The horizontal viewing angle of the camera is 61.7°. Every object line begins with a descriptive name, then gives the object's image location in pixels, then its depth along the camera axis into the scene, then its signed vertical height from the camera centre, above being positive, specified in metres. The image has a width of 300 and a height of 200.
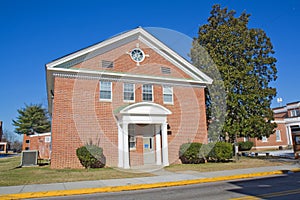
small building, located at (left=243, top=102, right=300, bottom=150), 37.09 +0.20
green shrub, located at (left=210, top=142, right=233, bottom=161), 17.88 -0.95
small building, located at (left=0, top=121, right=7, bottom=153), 62.54 -1.02
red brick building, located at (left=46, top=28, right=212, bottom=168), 15.31 +2.64
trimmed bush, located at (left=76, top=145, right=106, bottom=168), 14.52 -0.78
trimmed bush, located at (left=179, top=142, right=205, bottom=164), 17.42 -0.95
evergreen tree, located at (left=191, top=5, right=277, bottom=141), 21.91 +6.01
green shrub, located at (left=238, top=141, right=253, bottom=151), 35.06 -1.04
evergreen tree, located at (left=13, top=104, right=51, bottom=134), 53.97 +4.66
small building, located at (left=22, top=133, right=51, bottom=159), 27.23 -0.21
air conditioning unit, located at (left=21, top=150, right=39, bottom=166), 16.80 -1.01
